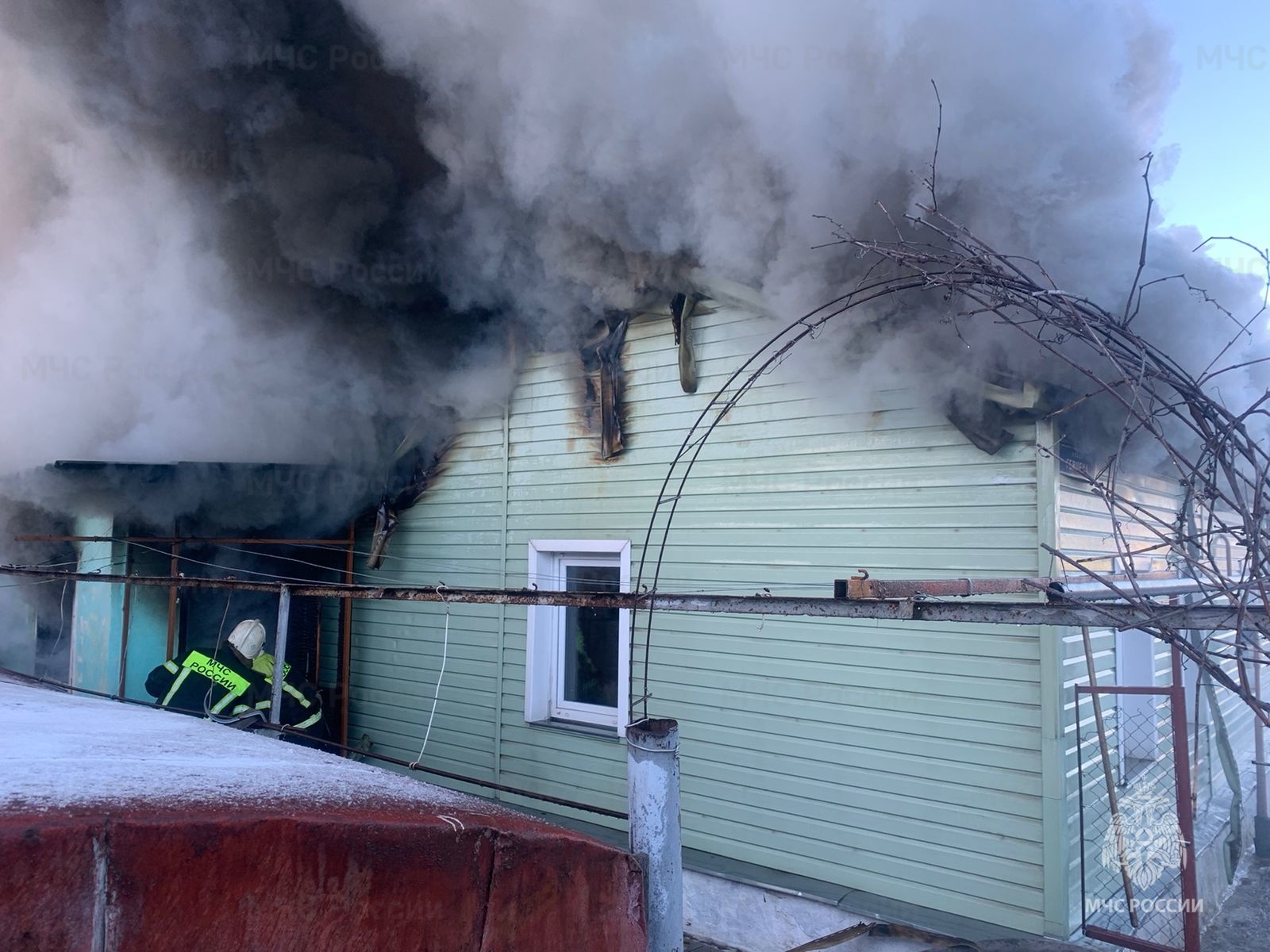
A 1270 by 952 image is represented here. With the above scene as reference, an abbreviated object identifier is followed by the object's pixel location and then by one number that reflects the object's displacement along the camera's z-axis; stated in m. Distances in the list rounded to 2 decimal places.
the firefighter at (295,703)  5.94
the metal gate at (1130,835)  3.54
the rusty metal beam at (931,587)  2.48
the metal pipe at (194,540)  6.09
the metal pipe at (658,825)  1.99
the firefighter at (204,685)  5.77
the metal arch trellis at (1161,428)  1.46
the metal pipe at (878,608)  1.64
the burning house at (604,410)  3.85
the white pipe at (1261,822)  6.13
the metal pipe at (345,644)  6.65
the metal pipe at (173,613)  6.38
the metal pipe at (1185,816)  3.29
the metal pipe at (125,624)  6.05
